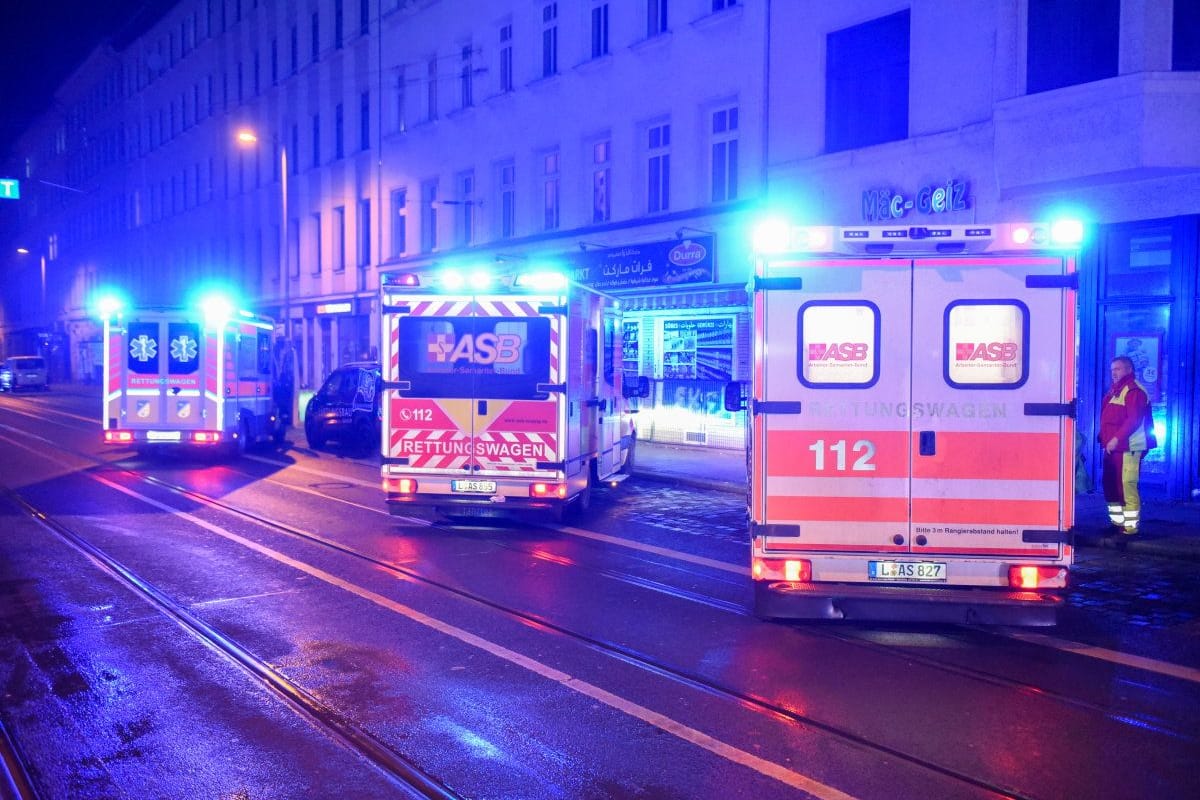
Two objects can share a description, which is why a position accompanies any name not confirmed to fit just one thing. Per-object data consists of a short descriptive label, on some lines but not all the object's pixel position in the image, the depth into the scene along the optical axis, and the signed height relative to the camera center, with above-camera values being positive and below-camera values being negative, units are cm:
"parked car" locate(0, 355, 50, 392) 5512 -98
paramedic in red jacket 1115 -82
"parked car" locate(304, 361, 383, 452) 2177 -109
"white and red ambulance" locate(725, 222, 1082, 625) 693 -39
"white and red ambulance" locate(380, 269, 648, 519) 1137 -35
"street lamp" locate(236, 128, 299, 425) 2673 +218
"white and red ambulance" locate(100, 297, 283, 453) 1873 -35
